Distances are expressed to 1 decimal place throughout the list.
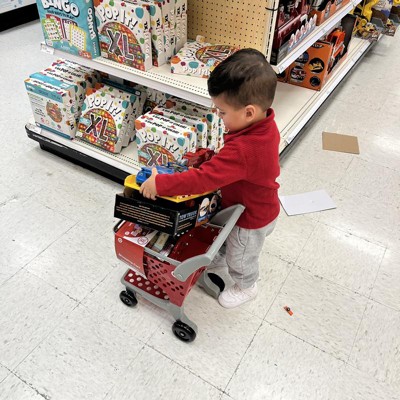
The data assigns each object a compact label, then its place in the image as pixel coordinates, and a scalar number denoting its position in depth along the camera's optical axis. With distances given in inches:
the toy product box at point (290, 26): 84.5
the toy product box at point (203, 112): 86.2
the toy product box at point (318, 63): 121.3
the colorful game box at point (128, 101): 91.7
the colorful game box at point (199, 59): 81.1
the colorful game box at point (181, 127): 80.0
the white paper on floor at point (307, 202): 95.5
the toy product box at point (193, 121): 83.4
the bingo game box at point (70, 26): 81.7
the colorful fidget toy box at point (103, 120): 91.7
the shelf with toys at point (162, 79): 78.4
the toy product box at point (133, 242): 58.8
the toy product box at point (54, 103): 93.7
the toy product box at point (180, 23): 83.8
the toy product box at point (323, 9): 105.1
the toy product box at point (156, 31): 77.5
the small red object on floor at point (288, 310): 73.4
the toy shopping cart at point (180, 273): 54.3
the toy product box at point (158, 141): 80.4
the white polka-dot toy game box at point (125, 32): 77.3
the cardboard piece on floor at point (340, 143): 116.7
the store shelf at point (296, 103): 109.9
